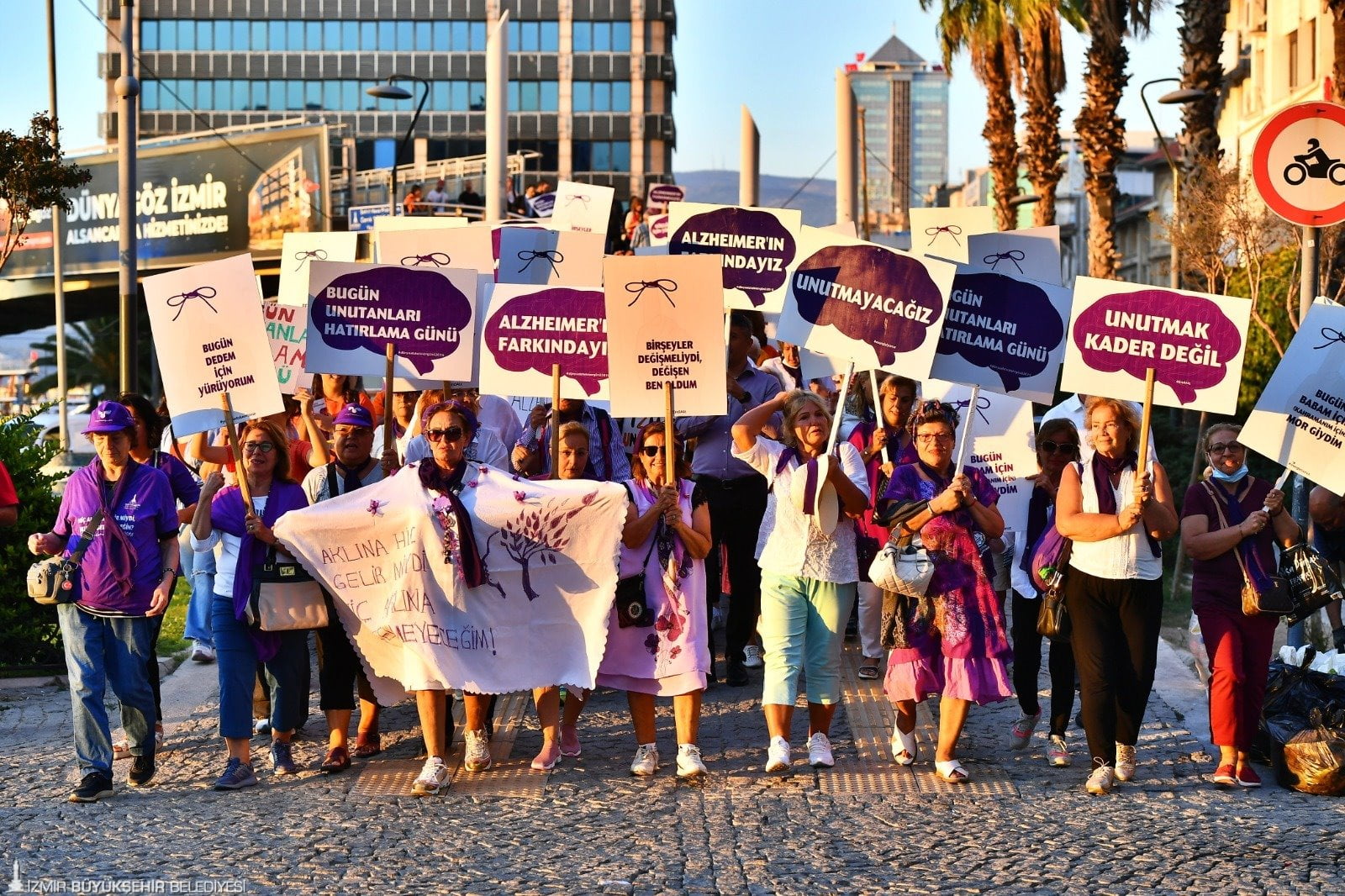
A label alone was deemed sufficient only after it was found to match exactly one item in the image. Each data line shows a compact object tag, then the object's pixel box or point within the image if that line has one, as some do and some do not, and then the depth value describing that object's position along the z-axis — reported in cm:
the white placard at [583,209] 1391
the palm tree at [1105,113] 2420
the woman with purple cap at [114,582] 746
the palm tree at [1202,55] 2188
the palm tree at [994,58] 2922
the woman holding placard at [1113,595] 756
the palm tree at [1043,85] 2811
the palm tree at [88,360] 6128
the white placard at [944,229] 1243
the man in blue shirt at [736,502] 995
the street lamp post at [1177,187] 1388
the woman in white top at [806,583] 780
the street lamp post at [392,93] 3672
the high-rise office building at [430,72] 8494
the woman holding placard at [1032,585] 848
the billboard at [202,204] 5378
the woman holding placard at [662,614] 773
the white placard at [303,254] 1189
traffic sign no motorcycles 823
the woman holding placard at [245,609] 769
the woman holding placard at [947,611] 765
